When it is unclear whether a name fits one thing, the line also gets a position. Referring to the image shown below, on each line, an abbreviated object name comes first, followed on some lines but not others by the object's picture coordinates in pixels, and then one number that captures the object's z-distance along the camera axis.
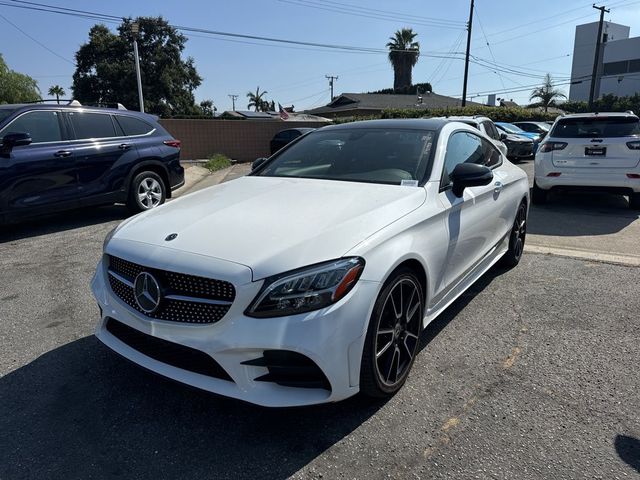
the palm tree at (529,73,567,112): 61.79
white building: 67.88
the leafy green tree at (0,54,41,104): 49.59
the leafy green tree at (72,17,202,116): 47.69
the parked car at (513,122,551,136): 22.24
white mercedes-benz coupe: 2.29
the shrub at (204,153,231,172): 17.81
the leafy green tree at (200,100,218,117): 67.26
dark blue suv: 6.61
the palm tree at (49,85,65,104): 87.29
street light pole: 19.30
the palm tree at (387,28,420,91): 63.75
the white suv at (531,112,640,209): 7.95
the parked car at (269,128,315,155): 19.81
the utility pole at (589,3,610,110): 35.00
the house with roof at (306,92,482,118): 46.44
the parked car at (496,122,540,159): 17.14
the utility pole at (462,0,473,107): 33.09
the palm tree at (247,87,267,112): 97.69
